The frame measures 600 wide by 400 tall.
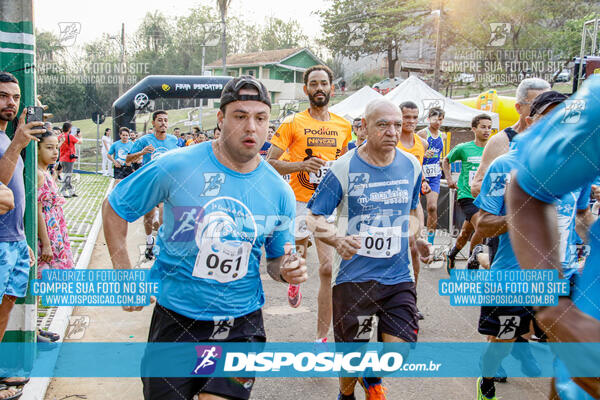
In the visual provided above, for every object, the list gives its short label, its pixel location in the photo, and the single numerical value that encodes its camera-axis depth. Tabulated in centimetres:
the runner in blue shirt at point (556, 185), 106
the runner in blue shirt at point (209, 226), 241
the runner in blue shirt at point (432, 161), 749
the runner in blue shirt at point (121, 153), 1036
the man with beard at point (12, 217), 316
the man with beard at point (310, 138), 514
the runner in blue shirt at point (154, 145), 855
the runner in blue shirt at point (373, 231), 331
